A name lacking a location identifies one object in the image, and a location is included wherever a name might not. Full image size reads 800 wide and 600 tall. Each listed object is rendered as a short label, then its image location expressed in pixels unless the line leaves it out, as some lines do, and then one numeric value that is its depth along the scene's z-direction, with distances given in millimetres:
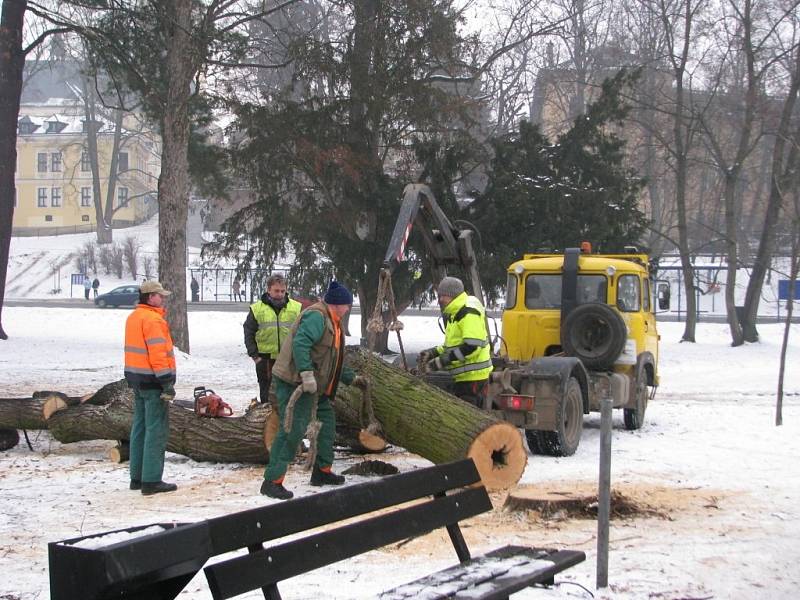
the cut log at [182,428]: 9648
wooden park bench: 3633
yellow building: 84375
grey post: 5645
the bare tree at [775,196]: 26844
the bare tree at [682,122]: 29859
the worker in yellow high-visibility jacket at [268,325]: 11680
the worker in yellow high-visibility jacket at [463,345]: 9875
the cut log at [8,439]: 10844
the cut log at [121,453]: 10078
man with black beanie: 8125
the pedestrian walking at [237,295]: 29347
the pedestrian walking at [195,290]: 50938
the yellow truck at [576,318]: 11844
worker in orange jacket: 8508
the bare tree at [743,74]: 28656
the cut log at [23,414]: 10688
